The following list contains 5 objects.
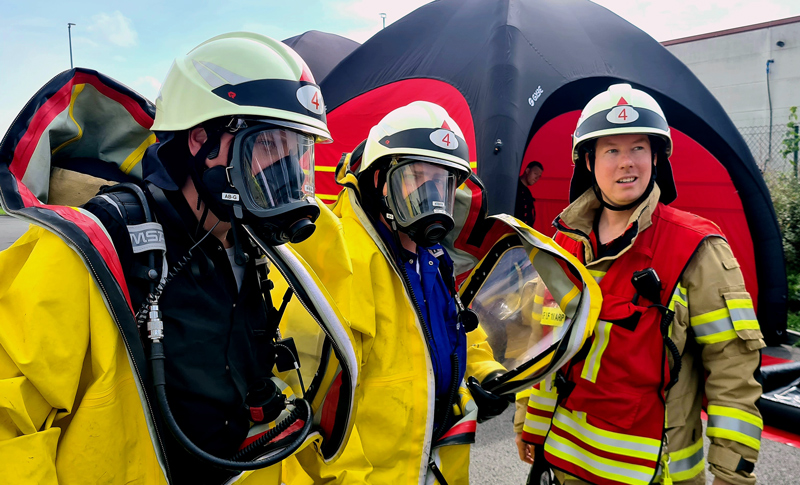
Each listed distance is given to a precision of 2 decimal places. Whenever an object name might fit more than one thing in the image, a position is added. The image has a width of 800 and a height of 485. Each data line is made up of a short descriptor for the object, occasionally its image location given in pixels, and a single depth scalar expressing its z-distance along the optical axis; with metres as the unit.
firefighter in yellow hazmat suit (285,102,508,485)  1.83
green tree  10.60
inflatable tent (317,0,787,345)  5.07
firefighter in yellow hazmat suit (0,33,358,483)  1.09
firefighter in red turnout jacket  1.97
